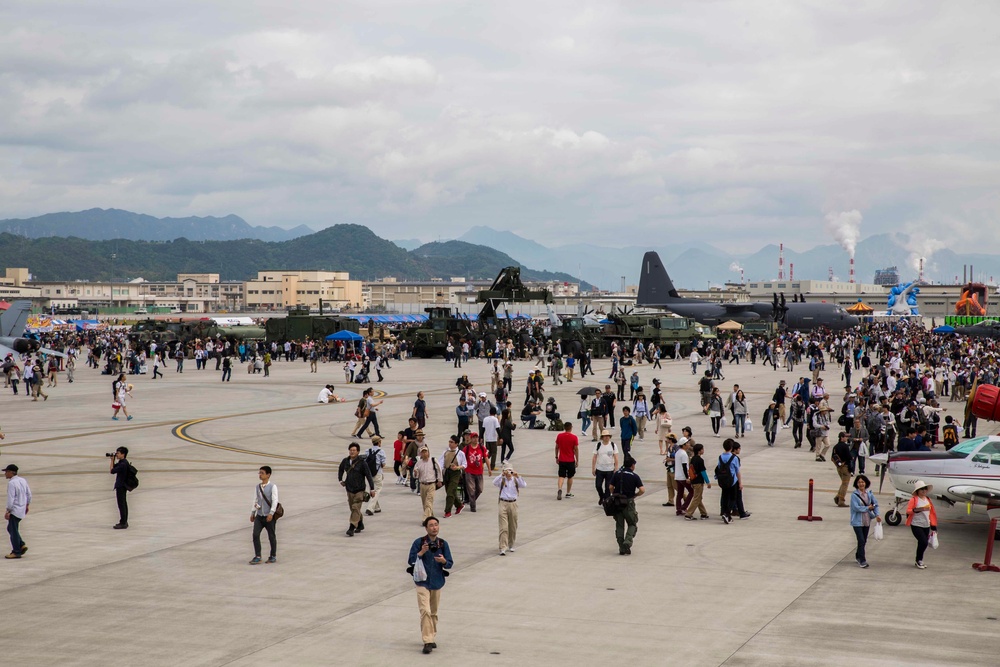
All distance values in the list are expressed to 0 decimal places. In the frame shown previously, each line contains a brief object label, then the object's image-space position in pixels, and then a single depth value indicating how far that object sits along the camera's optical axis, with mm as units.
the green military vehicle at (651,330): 60281
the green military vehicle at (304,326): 67375
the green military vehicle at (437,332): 61062
